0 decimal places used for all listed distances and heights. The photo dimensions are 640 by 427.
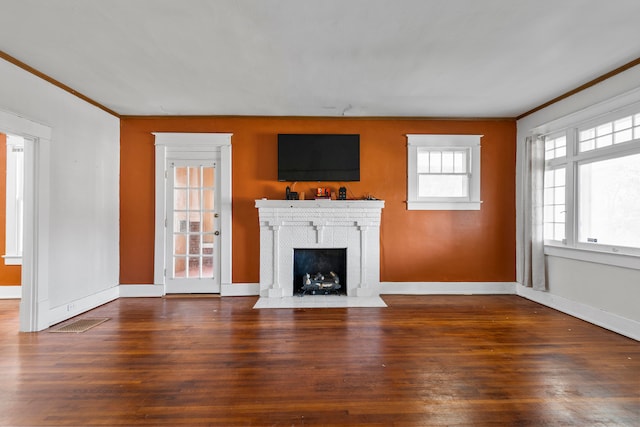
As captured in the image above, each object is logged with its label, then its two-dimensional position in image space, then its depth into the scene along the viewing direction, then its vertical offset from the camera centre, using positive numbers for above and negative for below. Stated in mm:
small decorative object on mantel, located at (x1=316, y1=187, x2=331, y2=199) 4906 +281
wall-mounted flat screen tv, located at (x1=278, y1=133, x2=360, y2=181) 4914 +829
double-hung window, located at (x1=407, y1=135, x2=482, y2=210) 5012 +628
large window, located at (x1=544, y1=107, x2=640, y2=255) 3379 +322
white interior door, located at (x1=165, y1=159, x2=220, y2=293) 4945 -249
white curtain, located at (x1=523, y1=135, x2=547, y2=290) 4469 -52
